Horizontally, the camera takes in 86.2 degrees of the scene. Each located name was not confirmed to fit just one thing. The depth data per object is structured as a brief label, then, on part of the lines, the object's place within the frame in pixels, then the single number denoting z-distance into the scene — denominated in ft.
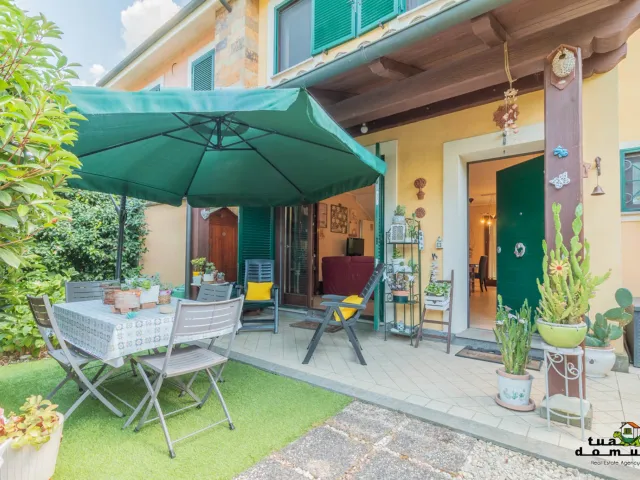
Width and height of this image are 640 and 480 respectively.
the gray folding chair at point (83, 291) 10.73
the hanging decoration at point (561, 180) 7.55
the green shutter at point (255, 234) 18.67
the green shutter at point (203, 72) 21.93
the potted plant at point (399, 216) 14.62
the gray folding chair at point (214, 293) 10.33
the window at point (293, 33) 17.95
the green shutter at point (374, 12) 14.16
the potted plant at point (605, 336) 9.94
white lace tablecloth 6.72
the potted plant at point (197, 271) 17.84
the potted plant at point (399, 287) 13.84
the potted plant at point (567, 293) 6.92
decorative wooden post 7.46
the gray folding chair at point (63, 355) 6.81
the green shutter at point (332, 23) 15.57
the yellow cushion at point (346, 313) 11.50
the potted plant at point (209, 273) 17.12
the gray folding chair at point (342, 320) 10.84
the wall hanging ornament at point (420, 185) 14.84
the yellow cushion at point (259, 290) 16.31
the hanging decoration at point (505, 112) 10.46
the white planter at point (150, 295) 8.46
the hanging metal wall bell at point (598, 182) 11.06
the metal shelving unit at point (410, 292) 13.91
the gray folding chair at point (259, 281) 15.14
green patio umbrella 6.39
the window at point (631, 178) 12.71
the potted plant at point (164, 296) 9.06
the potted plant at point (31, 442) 4.58
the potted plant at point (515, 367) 7.81
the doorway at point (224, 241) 22.57
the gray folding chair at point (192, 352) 6.68
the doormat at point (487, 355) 10.89
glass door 19.60
